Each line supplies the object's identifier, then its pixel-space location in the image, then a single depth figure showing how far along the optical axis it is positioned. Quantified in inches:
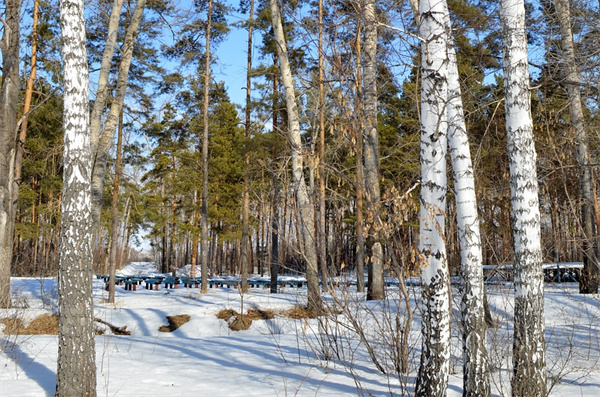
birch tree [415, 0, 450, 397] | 165.2
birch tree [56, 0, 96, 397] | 165.9
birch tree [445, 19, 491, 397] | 173.8
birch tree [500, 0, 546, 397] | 177.8
